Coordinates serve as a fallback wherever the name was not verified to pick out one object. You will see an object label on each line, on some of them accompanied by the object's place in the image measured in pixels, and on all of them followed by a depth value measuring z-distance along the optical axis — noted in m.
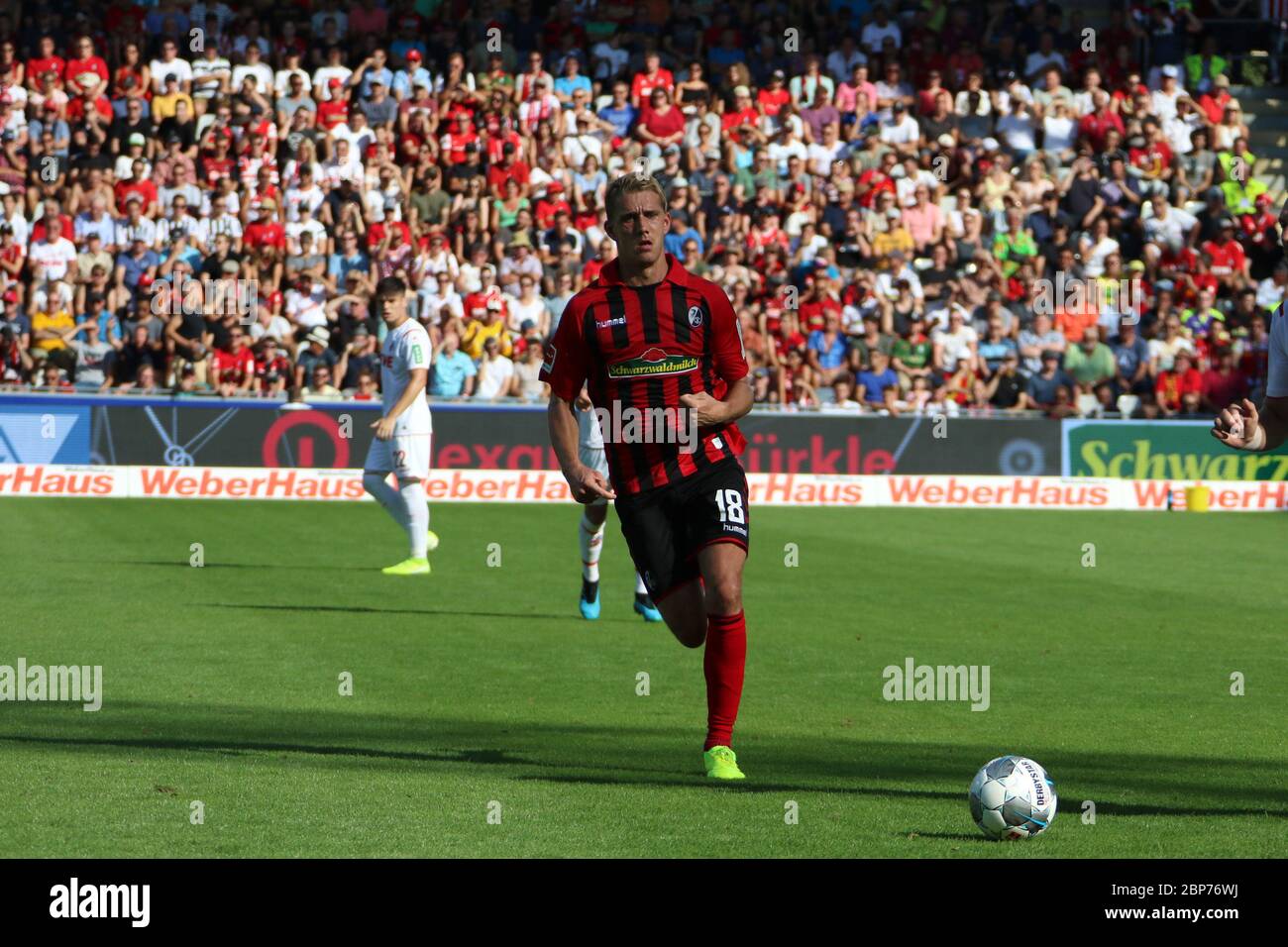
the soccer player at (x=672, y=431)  8.09
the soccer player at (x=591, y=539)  13.69
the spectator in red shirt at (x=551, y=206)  28.45
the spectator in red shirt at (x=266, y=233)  26.97
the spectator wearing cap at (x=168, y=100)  28.66
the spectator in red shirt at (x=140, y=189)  27.28
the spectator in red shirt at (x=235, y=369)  25.53
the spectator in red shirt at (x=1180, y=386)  27.31
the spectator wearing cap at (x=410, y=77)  29.64
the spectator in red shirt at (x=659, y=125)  29.56
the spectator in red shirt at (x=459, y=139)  28.95
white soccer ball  6.70
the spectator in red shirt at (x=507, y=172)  28.95
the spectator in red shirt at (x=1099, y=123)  30.95
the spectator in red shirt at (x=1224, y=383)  27.48
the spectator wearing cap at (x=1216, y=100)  32.12
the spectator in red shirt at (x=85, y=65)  28.89
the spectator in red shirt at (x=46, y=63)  28.77
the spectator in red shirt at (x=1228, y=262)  29.22
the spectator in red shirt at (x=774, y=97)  30.72
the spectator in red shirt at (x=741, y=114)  30.33
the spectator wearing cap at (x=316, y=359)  25.62
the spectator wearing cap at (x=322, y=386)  24.95
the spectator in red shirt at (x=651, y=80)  30.30
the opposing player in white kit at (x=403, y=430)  15.66
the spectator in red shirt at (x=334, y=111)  28.97
